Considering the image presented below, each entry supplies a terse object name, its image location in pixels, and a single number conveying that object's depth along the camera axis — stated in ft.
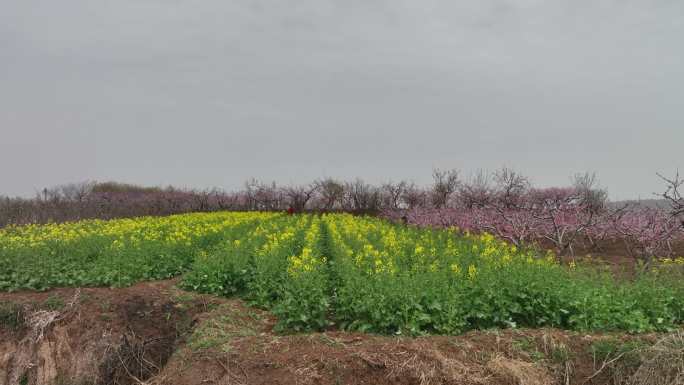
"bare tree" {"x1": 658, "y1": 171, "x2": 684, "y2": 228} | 38.37
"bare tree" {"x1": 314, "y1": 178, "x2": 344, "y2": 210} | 102.63
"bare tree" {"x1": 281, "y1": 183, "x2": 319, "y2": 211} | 103.35
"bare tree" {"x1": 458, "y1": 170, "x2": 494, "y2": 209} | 85.76
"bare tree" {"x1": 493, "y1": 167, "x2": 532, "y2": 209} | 84.99
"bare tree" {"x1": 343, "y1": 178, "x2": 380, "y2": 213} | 99.60
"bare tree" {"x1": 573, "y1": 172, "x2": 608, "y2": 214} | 89.83
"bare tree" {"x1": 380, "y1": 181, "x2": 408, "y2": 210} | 98.63
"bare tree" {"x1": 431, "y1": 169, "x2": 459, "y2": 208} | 93.78
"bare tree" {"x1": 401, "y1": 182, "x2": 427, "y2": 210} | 95.47
